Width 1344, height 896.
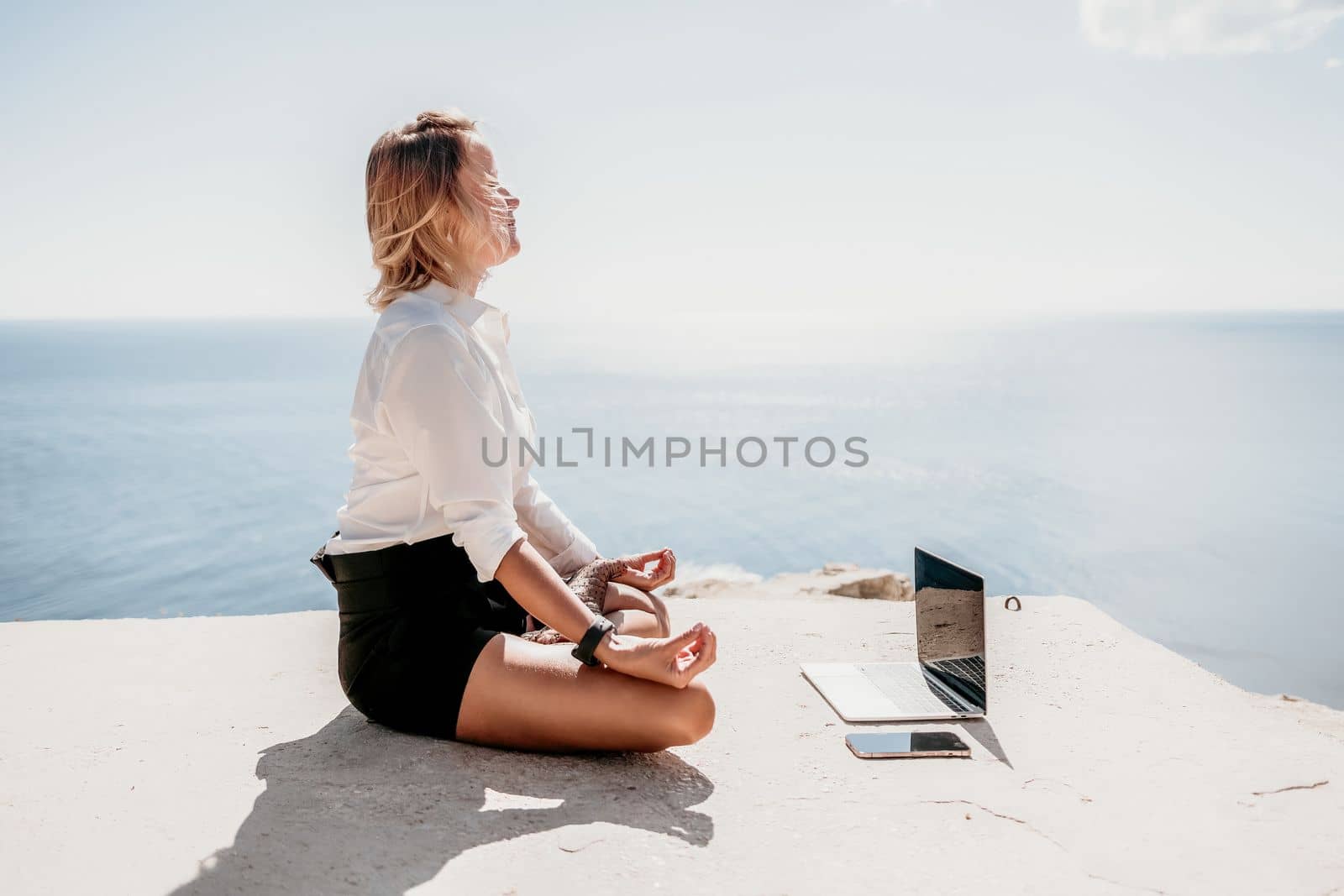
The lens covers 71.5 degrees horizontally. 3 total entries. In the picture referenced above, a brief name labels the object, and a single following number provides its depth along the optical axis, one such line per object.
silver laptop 2.64
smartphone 2.37
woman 1.99
